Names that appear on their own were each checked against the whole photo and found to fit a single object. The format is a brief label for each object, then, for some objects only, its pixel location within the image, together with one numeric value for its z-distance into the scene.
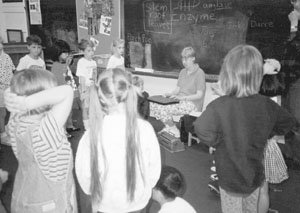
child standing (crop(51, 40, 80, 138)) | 3.85
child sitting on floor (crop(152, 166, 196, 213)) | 1.51
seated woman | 3.53
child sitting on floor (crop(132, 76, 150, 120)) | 4.16
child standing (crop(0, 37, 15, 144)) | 3.67
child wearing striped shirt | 1.29
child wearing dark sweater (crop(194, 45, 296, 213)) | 1.42
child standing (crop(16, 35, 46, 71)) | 3.88
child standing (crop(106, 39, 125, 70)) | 4.48
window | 6.70
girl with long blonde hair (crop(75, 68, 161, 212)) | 1.29
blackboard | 3.15
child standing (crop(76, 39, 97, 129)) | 4.09
